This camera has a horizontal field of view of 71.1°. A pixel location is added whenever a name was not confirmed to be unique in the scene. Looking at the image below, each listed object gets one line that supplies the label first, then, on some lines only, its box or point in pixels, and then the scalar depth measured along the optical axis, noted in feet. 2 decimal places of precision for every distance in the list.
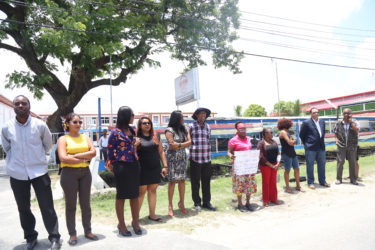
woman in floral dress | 14.89
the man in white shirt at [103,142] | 37.46
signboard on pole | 31.27
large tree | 39.04
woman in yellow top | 11.42
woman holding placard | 15.80
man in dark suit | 20.12
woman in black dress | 13.34
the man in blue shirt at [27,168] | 10.86
